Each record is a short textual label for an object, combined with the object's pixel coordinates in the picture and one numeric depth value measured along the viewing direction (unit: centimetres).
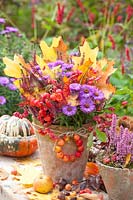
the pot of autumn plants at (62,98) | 207
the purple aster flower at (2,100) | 294
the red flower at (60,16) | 333
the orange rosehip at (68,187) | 219
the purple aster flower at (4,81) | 299
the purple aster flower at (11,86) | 301
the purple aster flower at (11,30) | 347
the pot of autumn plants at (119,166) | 204
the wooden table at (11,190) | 215
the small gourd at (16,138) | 250
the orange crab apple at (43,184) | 218
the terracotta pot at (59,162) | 218
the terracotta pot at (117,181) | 203
